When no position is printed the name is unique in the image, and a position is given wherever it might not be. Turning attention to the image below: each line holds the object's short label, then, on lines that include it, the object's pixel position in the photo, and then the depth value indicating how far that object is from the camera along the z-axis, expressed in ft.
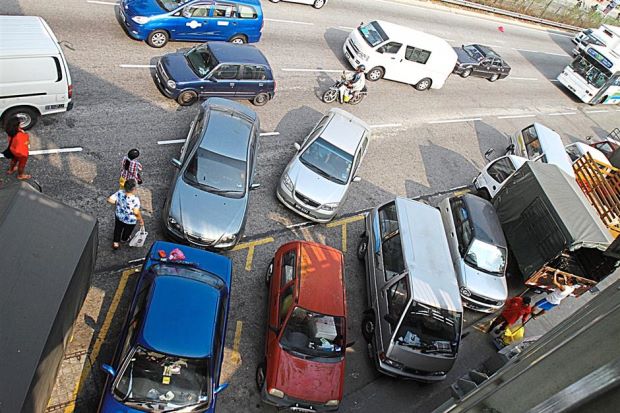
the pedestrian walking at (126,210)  28.58
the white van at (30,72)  32.58
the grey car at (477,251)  38.86
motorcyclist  53.98
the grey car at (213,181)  32.68
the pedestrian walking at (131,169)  30.94
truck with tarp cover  38.93
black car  72.95
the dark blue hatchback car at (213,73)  44.14
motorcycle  54.13
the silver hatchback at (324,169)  39.27
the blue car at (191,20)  48.03
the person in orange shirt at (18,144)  30.09
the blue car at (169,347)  23.52
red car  28.07
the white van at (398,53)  59.93
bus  77.10
